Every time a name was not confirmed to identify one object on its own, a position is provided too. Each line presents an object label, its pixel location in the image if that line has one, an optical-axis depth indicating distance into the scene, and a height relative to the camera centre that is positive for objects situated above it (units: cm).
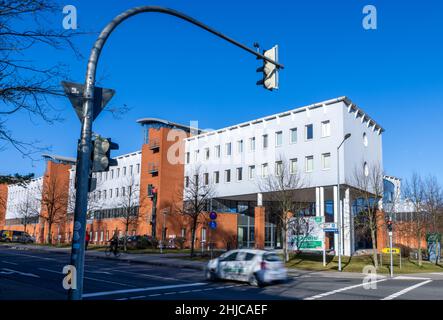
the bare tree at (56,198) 6348 +468
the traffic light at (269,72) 1105 +390
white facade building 4253 +852
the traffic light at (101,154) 813 +133
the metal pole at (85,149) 753 +137
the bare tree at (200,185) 5303 +542
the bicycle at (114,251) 3709 -185
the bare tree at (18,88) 951 +305
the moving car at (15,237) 6806 -158
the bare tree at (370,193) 3269 +319
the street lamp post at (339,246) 2931 -92
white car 1856 -155
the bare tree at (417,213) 3866 +186
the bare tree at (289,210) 3484 +174
